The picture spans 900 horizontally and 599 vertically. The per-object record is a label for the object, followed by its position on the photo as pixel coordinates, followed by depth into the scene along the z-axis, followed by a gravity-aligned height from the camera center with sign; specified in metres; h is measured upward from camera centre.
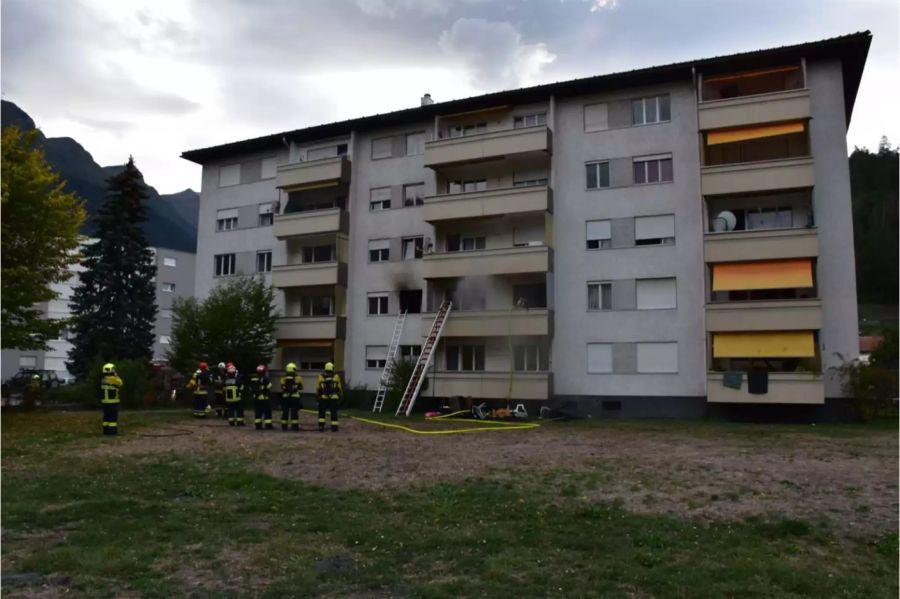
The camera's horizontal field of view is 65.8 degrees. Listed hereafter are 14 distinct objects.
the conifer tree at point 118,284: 45.56 +5.38
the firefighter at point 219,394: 26.23 -1.06
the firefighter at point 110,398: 18.62 -0.92
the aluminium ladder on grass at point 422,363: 31.50 +0.26
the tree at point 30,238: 22.20 +4.17
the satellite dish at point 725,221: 29.19 +6.35
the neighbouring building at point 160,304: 69.50 +6.51
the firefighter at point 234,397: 22.42 -1.00
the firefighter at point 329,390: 20.62 -0.69
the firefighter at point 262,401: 21.16 -1.06
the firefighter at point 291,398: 20.95 -0.96
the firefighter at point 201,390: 25.81 -0.92
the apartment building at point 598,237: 28.08 +6.26
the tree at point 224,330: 33.16 +1.74
